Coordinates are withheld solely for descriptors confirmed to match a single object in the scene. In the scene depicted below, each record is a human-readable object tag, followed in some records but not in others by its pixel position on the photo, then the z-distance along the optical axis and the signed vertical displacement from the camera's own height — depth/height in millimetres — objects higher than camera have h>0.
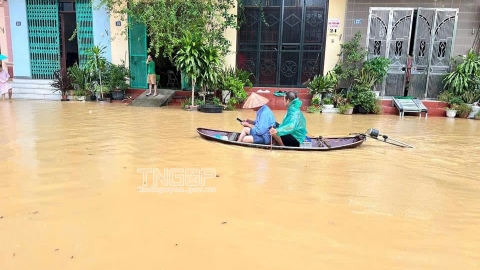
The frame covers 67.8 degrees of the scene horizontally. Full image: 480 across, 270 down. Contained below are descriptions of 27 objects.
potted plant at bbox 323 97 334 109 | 10461 -676
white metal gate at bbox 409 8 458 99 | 10383 +981
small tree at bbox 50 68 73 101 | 11555 -331
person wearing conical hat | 5379 -658
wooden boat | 5301 -979
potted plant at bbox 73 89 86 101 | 11445 -696
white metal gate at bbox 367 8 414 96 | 10469 +1283
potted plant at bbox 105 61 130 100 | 11406 -186
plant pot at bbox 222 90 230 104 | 10719 -563
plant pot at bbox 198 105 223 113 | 9797 -856
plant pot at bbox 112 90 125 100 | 11578 -656
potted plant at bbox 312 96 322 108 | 10624 -633
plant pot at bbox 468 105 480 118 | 9789 -733
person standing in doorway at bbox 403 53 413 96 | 10797 +274
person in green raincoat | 5195 -703
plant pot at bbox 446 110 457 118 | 9992 -823
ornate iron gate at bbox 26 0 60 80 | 12203 +1192
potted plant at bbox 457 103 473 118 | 9867 -716
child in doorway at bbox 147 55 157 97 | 11188 +33
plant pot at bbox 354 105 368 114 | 10422 -830
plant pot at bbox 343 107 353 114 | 10272 -871
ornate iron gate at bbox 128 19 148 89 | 11641 +676
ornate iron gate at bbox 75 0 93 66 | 11906 +1517
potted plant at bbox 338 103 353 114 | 10242 -809
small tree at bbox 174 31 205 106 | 9758 +573
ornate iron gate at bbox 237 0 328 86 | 11234 +1184
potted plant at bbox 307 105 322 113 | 10383 -852
